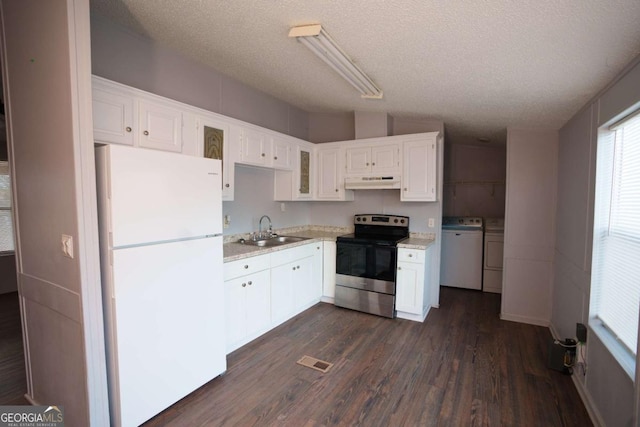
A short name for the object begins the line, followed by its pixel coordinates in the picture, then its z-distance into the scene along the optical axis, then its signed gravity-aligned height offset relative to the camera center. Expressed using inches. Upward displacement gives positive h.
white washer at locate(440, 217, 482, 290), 181.9 -35.9
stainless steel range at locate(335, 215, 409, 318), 138.1 -35.3
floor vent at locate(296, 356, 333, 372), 98.6 -56.6
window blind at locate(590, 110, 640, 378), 67.2 -11.8
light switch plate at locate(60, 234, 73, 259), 62.6 -10.5
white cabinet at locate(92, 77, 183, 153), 78.5 +22.4
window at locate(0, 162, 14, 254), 168.6 -10.4
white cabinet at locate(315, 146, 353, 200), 160.6 +11.4
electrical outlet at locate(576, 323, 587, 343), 86.0 -39.7
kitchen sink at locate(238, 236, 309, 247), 134.8 -21.3
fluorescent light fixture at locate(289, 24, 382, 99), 76.7 +40.7
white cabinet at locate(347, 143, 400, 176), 146.6 +18.2
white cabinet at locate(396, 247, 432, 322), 133.0 -39.1
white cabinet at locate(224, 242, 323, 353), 105.2 -38.2
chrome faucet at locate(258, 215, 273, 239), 146.1 -16.4
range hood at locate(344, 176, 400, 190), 146.7 +6.7
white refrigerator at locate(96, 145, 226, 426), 66.1 -19.4
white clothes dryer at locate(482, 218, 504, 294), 176.9 -37.2
